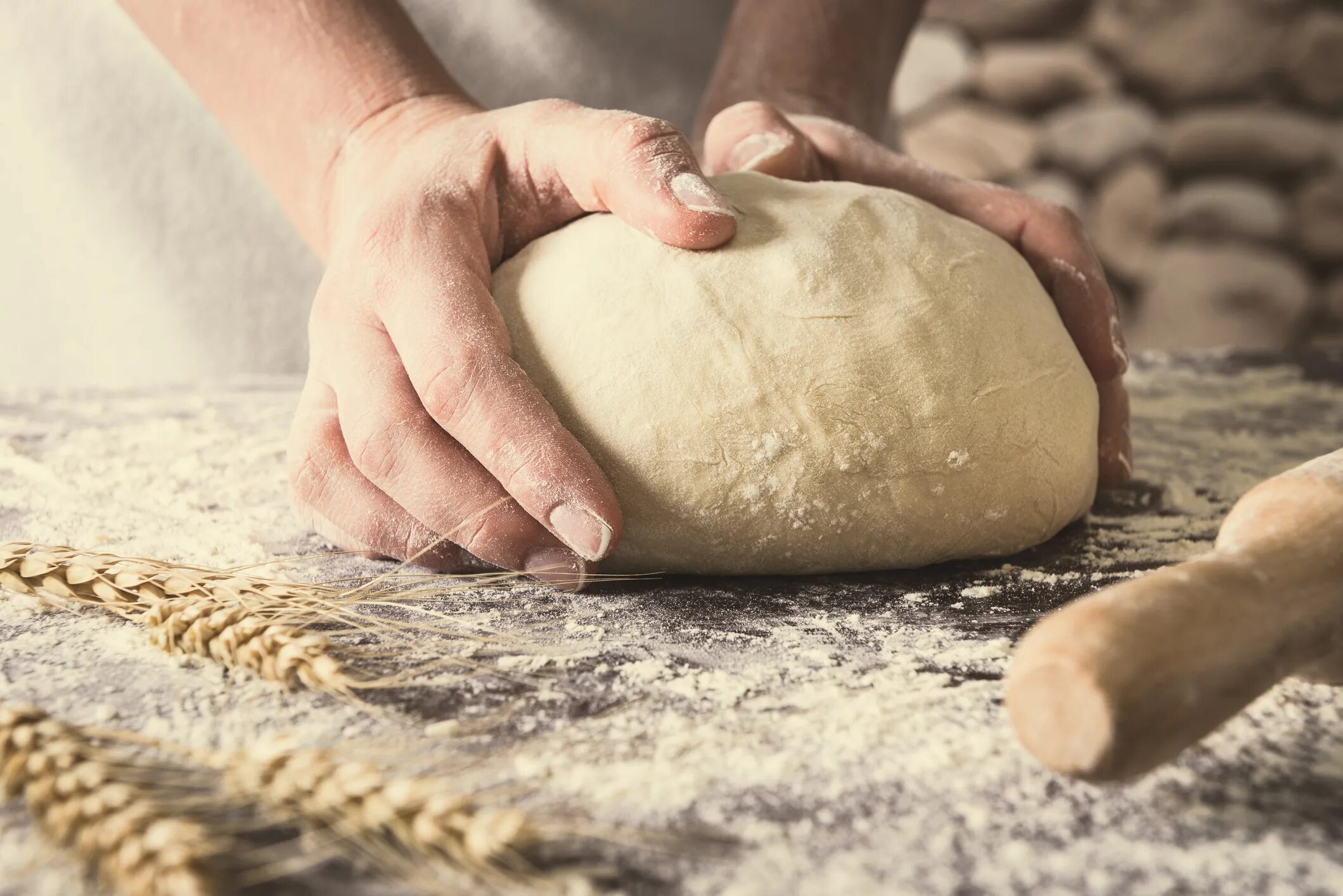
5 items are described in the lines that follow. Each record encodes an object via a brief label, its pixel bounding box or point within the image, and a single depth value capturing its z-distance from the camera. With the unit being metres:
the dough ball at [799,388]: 0.70
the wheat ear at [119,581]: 0.67
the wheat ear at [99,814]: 0.57
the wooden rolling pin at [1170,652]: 0.57
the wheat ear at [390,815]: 0.58
